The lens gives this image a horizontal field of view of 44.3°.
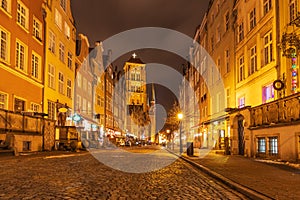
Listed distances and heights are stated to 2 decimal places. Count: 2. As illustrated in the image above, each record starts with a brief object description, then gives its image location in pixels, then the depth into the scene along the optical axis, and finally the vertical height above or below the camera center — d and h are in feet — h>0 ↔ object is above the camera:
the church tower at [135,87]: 430.53 +48.14
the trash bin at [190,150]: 82.07 -5.24
